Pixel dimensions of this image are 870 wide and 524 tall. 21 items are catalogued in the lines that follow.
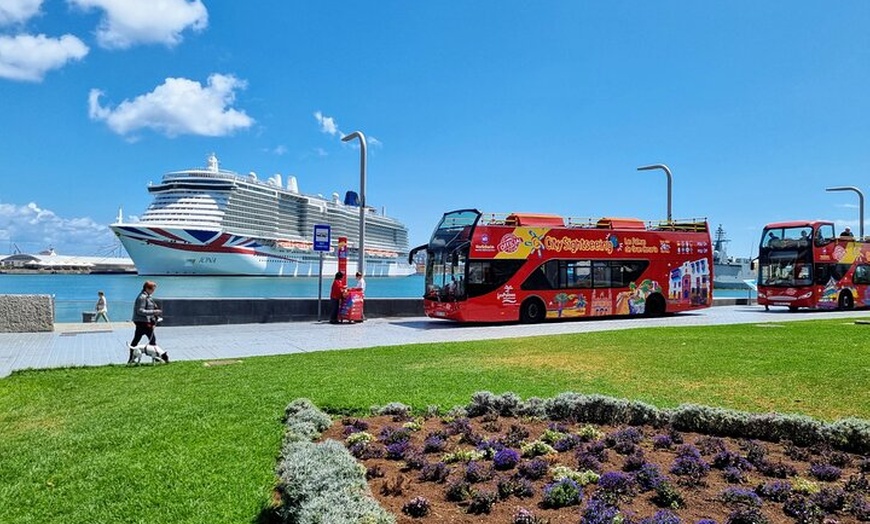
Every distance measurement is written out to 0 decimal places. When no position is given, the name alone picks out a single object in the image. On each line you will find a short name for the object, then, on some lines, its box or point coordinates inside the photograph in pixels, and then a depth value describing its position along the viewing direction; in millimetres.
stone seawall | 15812
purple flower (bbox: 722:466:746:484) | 3947
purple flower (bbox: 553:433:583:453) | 4730
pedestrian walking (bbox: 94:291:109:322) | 20219
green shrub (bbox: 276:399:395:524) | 3154
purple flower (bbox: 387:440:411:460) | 4660
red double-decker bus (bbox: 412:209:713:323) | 19375
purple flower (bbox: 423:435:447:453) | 4719
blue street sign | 19422
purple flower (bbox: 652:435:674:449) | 4730
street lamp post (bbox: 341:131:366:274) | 20553
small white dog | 10477
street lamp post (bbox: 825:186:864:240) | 30875
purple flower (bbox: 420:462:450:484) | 4109
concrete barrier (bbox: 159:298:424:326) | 18453
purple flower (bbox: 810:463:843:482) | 3938
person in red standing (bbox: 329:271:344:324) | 19500
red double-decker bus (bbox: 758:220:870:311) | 26625
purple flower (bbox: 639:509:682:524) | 3164
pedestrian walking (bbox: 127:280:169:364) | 10977
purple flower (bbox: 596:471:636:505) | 3670
